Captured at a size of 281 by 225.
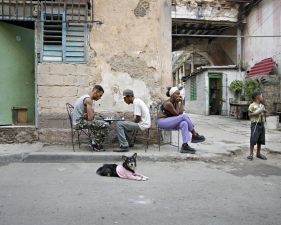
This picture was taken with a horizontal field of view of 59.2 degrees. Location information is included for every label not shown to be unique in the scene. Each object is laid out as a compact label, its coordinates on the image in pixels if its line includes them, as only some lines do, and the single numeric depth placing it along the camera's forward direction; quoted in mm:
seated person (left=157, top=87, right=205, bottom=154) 5029
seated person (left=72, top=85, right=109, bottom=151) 4895
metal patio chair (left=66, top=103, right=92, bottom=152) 5508
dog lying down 3537
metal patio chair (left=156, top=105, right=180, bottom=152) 5980
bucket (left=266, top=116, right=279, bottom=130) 9000
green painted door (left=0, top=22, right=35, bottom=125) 6062
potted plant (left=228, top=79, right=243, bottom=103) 15836
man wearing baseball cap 5053
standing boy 4906
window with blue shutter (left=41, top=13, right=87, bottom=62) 5801
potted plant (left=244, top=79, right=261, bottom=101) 12937
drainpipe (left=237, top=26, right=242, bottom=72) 16562
